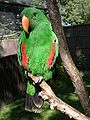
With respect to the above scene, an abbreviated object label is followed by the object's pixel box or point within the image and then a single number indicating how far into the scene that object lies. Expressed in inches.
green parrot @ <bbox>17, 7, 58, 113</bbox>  44.3
